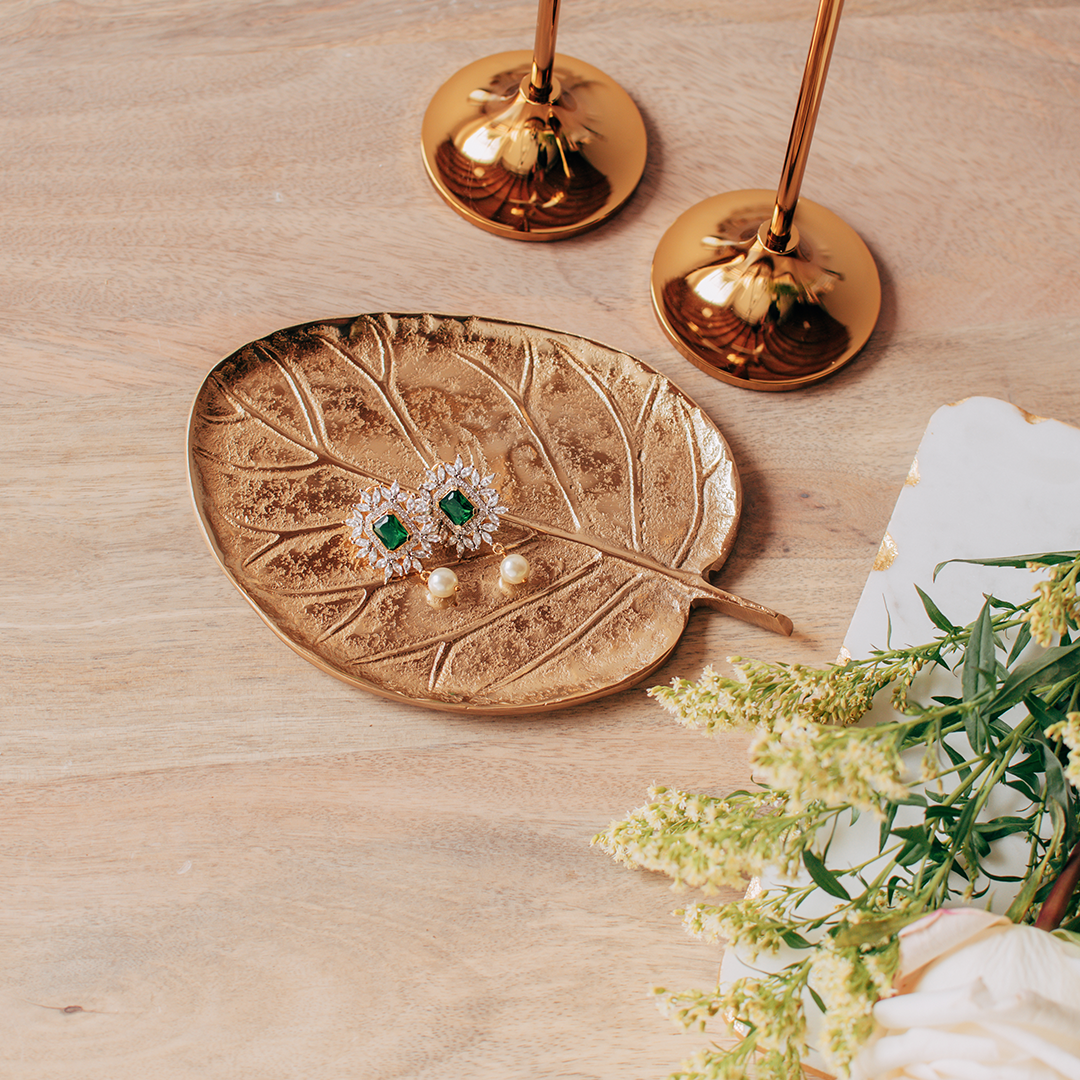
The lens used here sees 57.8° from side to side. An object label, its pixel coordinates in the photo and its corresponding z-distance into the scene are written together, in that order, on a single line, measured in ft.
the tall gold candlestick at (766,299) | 2.30
